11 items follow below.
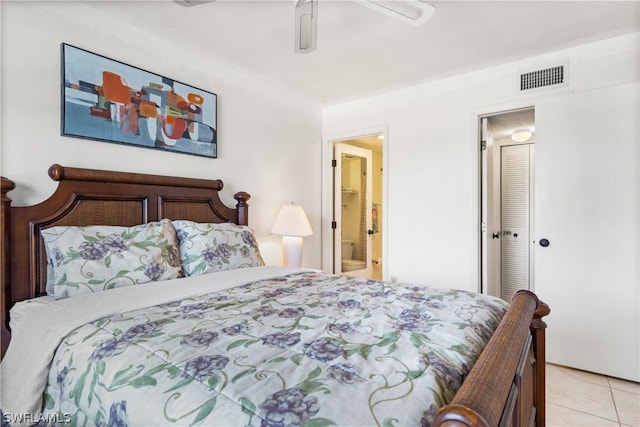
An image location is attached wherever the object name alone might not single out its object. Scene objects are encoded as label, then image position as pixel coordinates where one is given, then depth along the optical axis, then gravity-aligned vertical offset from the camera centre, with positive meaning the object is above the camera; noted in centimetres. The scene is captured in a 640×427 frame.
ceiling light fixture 397 +91
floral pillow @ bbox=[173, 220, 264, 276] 221 -24
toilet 509 -73
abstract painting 211 +74
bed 75 -40
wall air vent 273 +110
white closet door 418 -4
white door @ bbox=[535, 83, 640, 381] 244 -10
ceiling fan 164 +100
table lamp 331 -18
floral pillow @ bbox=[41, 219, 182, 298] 170 -24
